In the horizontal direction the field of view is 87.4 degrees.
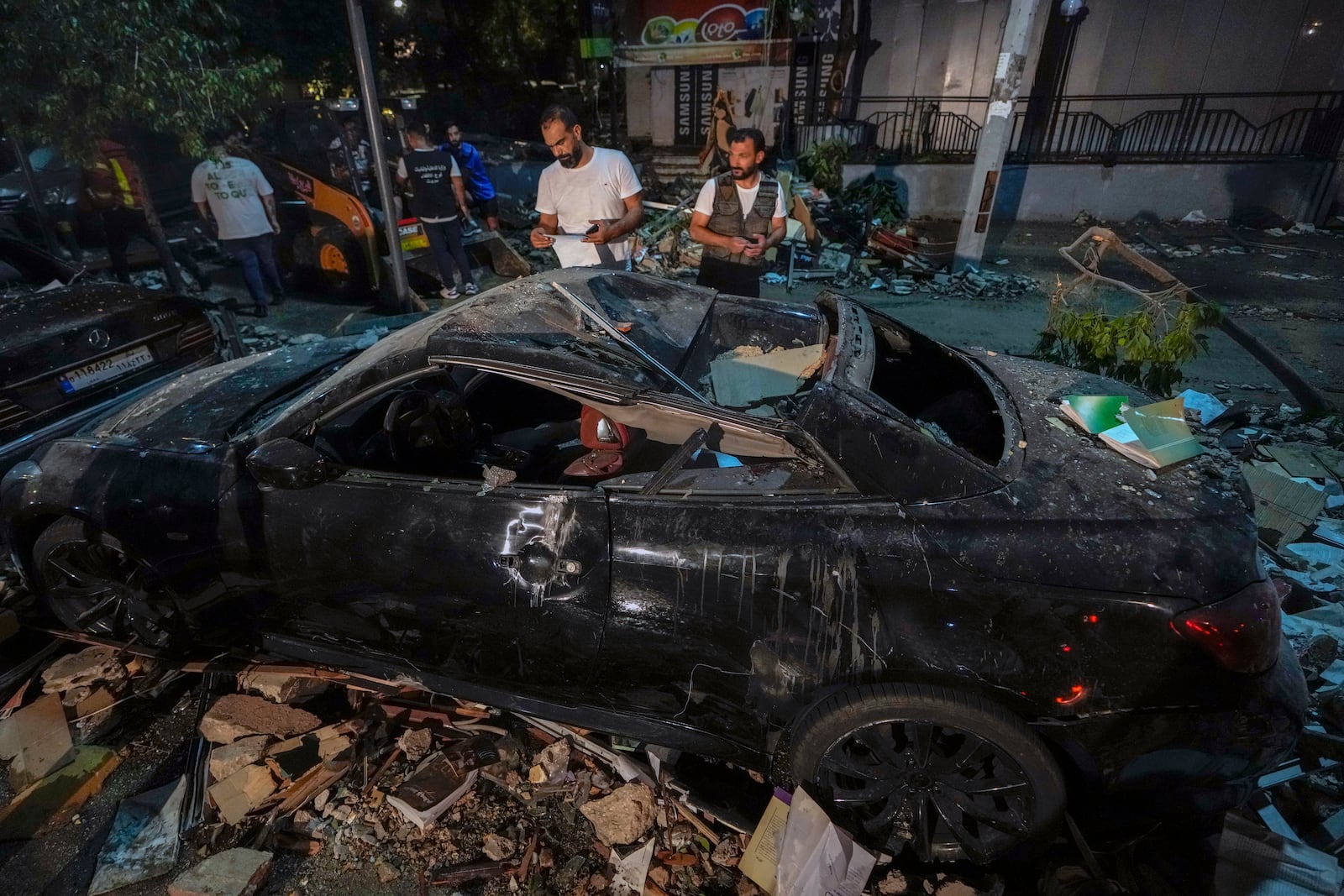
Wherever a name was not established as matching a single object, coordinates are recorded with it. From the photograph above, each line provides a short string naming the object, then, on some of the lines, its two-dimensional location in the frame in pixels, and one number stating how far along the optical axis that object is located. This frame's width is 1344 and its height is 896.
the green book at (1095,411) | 2.45
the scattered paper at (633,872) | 2.22
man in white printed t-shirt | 6.79
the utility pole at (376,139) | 5.70
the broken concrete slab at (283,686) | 2.87
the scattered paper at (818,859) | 2.11
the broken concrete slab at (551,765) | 2.56
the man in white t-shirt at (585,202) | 4.80
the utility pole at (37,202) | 8.38
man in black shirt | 7.21
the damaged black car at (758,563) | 1.96
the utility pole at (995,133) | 7.49
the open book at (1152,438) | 2.26
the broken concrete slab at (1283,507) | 3.55
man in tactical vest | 4.75
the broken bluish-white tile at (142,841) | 2.29
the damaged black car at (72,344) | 3.77
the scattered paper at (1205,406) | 4.62
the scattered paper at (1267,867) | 1.88
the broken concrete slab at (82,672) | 2.99
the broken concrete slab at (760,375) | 2.74
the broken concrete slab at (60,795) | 2.47
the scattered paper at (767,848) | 2.20
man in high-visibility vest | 7.17
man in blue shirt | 8.88
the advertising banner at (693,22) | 14.95
